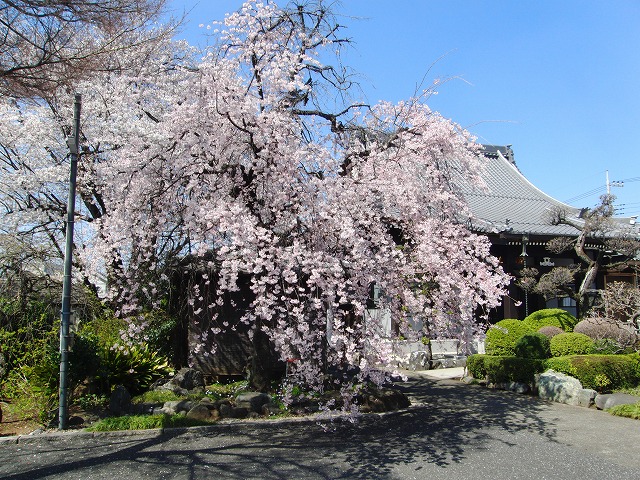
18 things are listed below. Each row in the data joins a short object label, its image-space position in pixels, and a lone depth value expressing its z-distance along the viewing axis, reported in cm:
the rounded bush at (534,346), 1196
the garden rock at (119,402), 861
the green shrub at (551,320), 1364
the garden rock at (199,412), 820
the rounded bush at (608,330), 1146
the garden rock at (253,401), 858
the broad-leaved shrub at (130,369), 944
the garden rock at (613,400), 947
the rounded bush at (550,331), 1289
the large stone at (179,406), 848
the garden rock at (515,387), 1128
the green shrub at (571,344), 1166
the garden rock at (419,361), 1510
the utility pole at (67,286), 797
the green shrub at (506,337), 1312
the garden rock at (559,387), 1016
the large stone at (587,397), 988
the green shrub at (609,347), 1154
